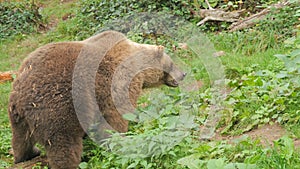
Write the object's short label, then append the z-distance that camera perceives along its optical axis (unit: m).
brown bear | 10.16
